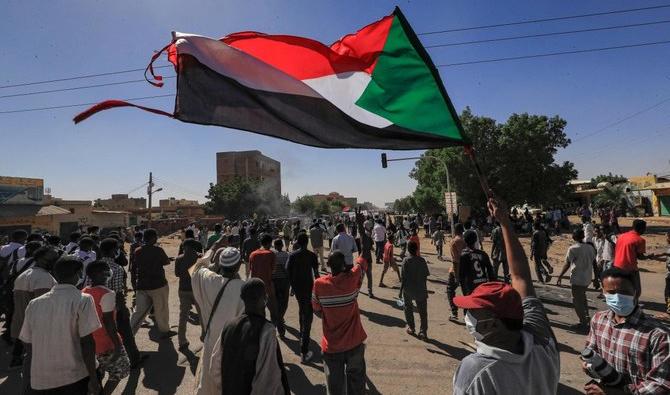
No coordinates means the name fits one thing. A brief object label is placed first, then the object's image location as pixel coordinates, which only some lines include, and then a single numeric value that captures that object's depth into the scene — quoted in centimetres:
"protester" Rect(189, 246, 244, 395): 296
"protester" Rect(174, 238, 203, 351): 614
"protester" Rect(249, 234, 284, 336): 604
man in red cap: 154
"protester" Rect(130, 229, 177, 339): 612
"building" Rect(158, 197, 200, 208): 8251
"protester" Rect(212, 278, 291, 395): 254
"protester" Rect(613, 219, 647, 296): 640
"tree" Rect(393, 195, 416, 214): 8551
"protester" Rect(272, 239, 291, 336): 641
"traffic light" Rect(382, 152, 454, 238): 1967
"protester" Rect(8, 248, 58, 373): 481
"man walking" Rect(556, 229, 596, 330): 652
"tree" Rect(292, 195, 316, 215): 8678
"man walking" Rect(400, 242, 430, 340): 639
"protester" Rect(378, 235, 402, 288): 1022
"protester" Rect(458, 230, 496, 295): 583
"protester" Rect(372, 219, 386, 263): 1365
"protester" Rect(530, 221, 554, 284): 1032
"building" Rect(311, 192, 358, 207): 15211
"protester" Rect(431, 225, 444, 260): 1641
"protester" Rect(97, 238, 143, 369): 526
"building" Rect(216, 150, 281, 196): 9650
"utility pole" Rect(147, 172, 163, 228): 4001
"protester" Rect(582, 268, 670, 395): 241
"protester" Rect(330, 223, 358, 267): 873
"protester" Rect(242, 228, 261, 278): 965
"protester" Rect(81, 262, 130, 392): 388
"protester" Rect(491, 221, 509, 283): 950
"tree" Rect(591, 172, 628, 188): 5206
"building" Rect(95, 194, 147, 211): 7325
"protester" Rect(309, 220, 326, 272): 1252
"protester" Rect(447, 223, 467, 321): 745
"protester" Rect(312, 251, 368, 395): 372
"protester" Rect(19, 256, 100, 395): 299
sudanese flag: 279
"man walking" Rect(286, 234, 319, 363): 563
